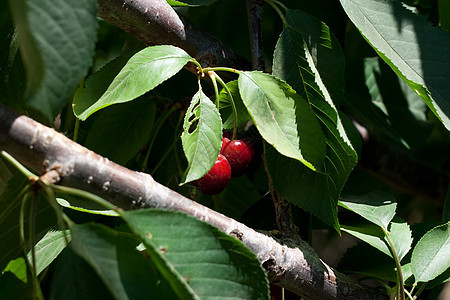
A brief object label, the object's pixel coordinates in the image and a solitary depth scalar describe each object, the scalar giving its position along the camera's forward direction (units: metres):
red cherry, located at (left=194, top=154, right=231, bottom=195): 0.93
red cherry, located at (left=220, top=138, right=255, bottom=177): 0.97
